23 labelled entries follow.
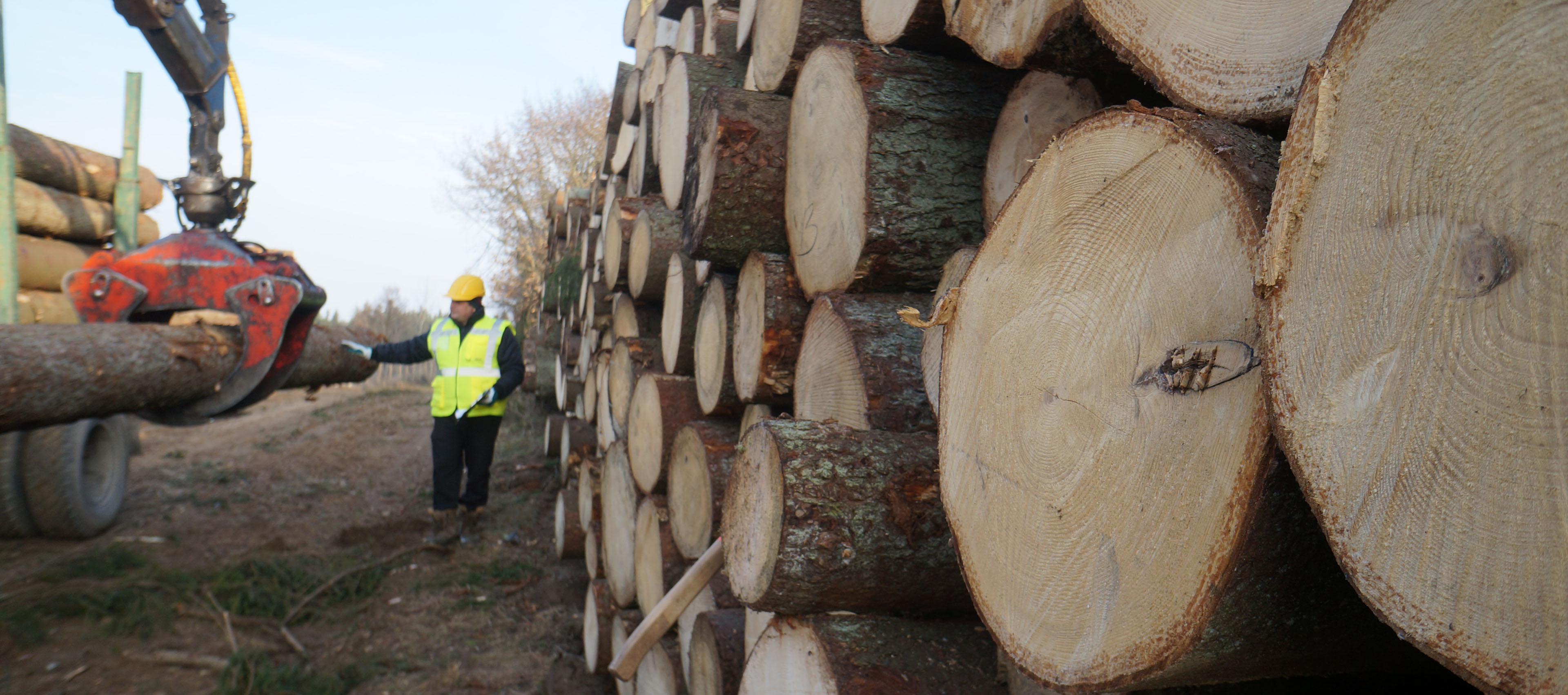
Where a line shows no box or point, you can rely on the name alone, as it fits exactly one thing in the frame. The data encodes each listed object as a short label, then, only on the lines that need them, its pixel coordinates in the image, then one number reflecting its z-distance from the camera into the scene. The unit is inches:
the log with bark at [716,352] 101.8
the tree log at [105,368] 113.4
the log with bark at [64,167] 249.3
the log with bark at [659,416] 117.2
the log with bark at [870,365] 70.7
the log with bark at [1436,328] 21.4
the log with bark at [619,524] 137.8
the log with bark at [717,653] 86.7
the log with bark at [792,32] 91.5
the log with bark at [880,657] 57.1
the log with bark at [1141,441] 31.5
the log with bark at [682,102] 128.9
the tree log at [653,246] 142.1
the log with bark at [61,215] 242.1
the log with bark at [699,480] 94.4
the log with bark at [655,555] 113.3
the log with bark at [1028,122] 57.4
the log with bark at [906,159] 71.2
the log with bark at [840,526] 59.1
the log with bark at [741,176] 92.6
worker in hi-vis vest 220.2
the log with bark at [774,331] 88.3
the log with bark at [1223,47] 33.6
